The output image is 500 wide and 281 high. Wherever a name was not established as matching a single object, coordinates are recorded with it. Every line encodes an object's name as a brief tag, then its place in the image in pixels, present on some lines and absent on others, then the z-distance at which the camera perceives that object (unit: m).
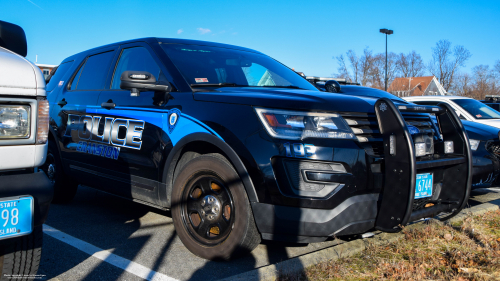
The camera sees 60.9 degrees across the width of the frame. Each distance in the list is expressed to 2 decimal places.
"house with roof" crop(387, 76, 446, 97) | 66.89
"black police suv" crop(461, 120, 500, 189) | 4.93
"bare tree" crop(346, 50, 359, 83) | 57.44
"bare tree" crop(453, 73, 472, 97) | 56.59
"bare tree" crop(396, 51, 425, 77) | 64.81
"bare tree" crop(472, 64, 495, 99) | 55.75
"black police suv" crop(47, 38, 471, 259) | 2.69
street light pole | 35.91
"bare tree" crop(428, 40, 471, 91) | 55.66
